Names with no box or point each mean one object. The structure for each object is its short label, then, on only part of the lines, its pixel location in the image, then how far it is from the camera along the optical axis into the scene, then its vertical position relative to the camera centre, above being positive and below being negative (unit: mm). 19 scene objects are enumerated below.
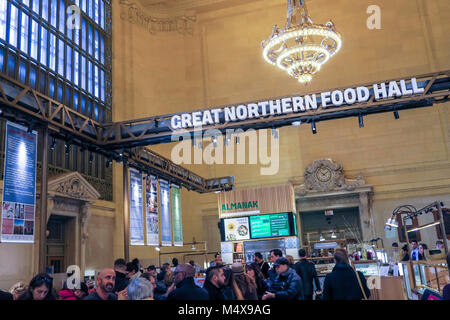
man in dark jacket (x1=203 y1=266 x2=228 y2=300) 4098 -397
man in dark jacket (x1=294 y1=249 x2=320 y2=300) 6250 -555
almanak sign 14523 +1455
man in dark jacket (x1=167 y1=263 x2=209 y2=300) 3629 -377
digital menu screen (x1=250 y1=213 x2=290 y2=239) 14211 +519
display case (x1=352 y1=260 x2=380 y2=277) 8250 -671
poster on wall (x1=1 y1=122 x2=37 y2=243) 7207 +1319
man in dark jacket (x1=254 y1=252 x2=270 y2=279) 7680 -451
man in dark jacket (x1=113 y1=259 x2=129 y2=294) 5106 -319
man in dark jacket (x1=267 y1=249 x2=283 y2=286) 5715 -226
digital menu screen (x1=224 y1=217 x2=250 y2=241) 14617 +490
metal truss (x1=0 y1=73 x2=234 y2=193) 7714 +2882
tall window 12508 +7243
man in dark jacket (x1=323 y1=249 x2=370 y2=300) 4055 -498
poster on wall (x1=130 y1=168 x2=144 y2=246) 11930 +1231
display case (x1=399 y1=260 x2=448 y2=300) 5113 -693
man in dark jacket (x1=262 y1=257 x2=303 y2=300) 4492 -526
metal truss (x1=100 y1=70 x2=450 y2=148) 9344 +2933
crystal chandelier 10359 +5286
